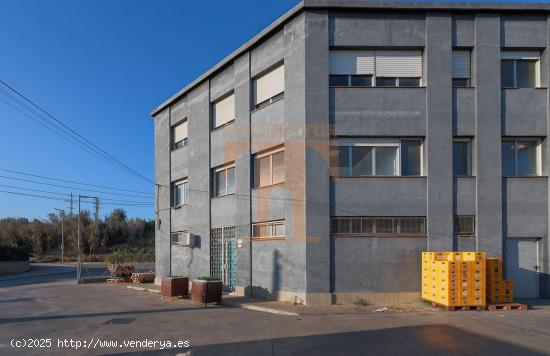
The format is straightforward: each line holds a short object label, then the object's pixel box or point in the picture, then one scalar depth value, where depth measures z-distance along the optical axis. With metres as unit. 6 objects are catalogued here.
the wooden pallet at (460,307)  14.00
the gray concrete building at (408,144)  15.89
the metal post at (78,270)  28.67
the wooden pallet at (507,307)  14.25
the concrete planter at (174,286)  18.44
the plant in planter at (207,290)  16.66
